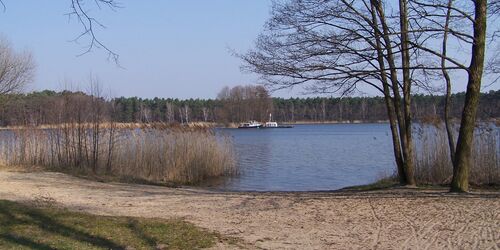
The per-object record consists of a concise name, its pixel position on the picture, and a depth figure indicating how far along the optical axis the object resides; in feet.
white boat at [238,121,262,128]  285.27
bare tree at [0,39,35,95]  103.60
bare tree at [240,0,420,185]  40.75
